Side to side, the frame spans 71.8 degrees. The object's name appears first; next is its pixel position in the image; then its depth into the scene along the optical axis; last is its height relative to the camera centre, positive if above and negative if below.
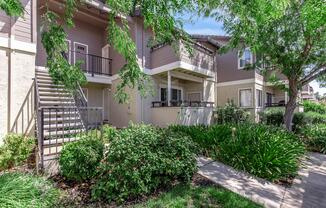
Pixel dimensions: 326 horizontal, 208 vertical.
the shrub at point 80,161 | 5.37 -1.28
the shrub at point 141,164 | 4.79 -1.30
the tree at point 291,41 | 7.32 +2.90
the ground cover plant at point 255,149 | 6.38 -1.33
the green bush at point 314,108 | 22.68 -0.09
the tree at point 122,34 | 5.00 +1.81
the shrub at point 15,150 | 6.63 -1.32
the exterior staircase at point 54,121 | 6.37 -0.48
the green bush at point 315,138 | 10.45 -1.52
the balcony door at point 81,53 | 13.18 +3.23
